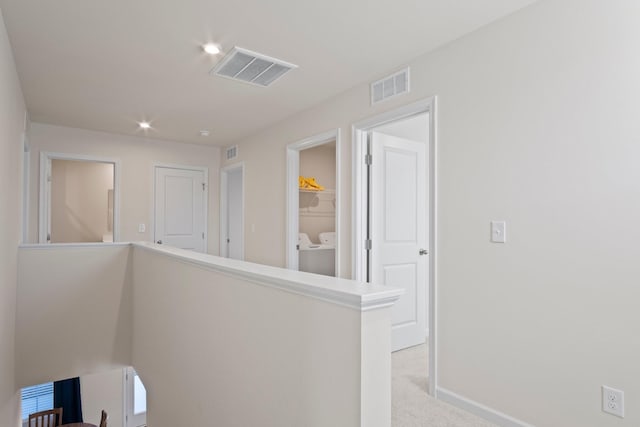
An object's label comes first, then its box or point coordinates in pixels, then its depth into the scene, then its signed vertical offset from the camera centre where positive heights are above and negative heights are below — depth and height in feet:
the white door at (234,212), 19.53 +0.25
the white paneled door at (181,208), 18.10 +0.44
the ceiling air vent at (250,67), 8.93 +3.87
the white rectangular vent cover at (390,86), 9.27 +3.43
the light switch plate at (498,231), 7.11 -0.28
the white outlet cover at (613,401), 5.57 -2.82
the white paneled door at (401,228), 10.96 -0.34
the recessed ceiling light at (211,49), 8.41 +3.91
